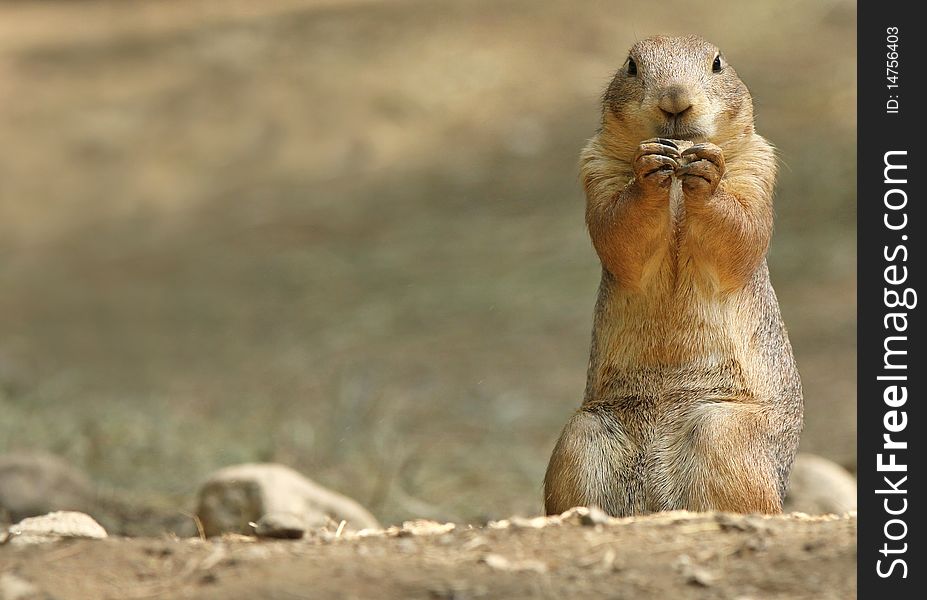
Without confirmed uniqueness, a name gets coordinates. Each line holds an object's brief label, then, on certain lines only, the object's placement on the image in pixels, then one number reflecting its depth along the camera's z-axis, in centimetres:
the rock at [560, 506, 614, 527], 805
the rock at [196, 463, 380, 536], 1230
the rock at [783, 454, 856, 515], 1323
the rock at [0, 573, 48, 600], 716
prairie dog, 982
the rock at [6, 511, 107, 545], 959
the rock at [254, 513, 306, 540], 852
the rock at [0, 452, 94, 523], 1329
